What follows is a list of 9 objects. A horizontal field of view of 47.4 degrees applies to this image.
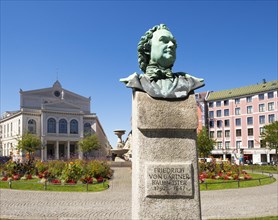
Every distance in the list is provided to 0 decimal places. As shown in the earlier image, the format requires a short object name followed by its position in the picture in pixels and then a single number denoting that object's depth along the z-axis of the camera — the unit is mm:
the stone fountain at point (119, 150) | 37200
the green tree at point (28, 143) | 59731
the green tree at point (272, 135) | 51869
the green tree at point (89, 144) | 71731
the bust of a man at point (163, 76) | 5848
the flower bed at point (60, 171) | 21738
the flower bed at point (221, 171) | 24273
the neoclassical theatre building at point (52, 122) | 74688
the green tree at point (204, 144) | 53875
